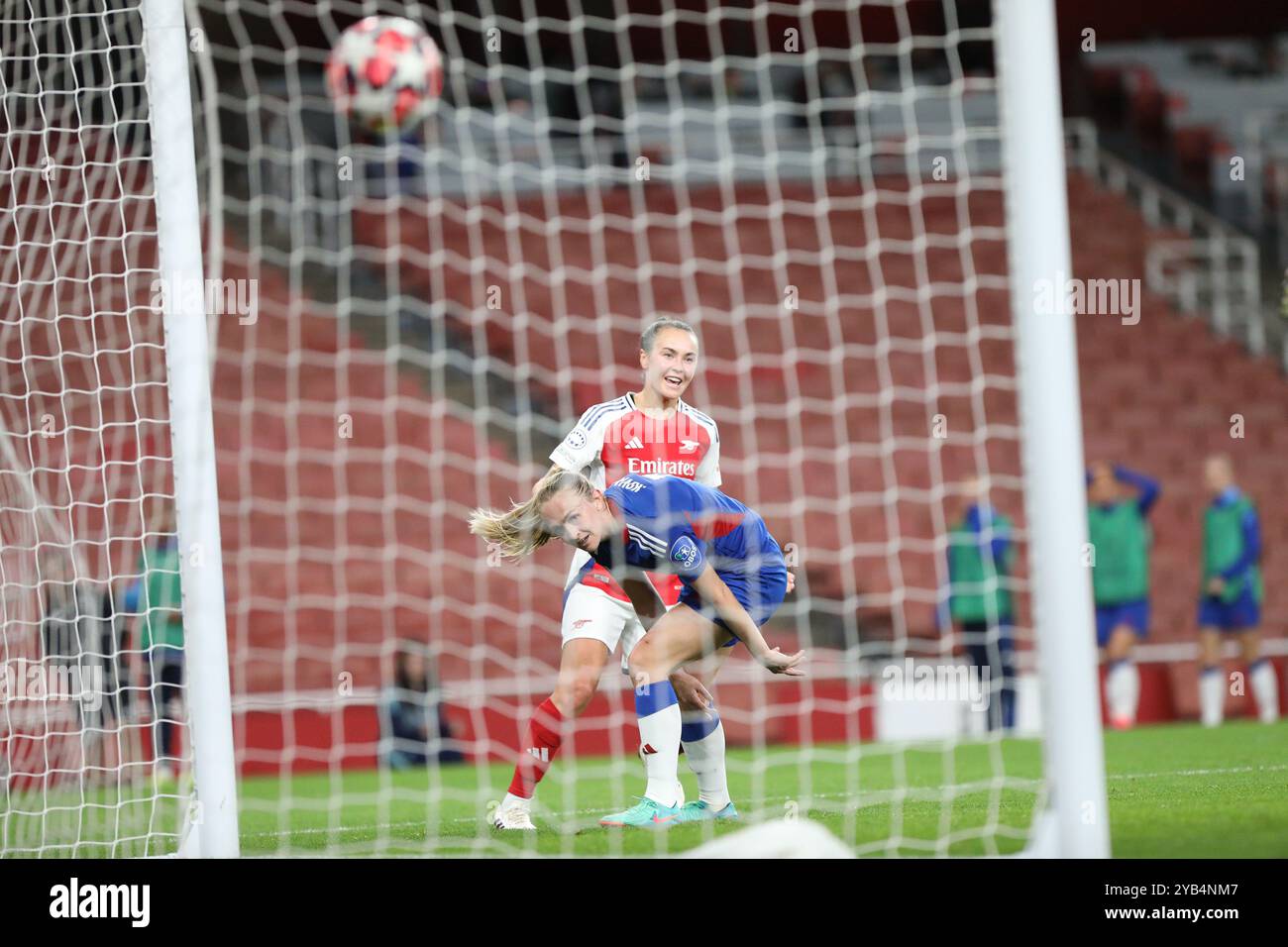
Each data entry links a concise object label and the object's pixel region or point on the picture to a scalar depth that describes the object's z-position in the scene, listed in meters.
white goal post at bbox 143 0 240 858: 8.79
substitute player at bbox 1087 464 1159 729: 19.59
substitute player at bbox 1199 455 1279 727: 19.59
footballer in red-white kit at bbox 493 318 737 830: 9.94
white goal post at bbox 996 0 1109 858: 7.72
